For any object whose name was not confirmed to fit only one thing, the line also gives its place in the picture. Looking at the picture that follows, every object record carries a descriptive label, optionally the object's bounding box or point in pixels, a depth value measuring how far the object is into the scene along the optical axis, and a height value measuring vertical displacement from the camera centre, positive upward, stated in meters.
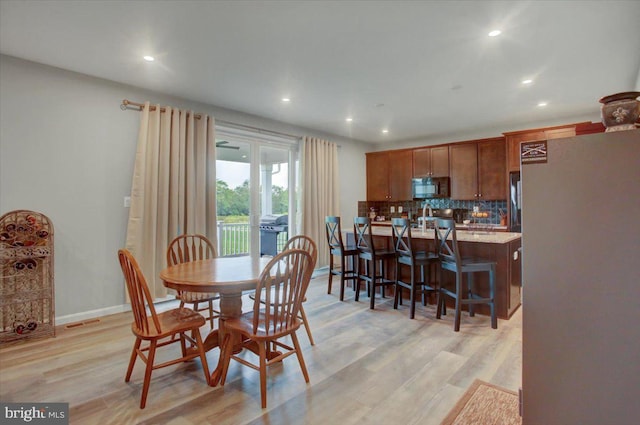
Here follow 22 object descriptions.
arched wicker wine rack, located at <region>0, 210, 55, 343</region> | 2.90 -0.53
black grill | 5.31 -0.28
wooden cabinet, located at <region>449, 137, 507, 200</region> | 5.48 +0.76
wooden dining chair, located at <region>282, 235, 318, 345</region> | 2.75 -0.96
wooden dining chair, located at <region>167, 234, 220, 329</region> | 2.72 -0.67
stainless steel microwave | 6.09 +0.50
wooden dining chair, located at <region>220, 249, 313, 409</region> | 1.98 -0.69
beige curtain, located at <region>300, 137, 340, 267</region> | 5.59 +0.48
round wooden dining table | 2.04 -0.42
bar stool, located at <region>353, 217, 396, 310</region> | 3.87 -0.50
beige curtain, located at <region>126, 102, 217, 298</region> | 3.69 +0.38
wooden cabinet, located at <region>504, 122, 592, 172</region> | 4.85 +1.19
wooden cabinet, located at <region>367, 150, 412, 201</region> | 6.61 +0.82
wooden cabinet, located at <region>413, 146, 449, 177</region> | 6.09 +1.01
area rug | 1.83 -1.16
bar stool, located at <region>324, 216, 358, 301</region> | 4.20 -0.46
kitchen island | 3.41 -0.52
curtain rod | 3.67 +1.31
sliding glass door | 4.69 +0.37
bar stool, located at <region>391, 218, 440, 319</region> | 3.52 -0.53
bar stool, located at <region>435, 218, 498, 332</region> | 3.15 -0.54
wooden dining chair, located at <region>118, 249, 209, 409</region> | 1.94 -0.71
